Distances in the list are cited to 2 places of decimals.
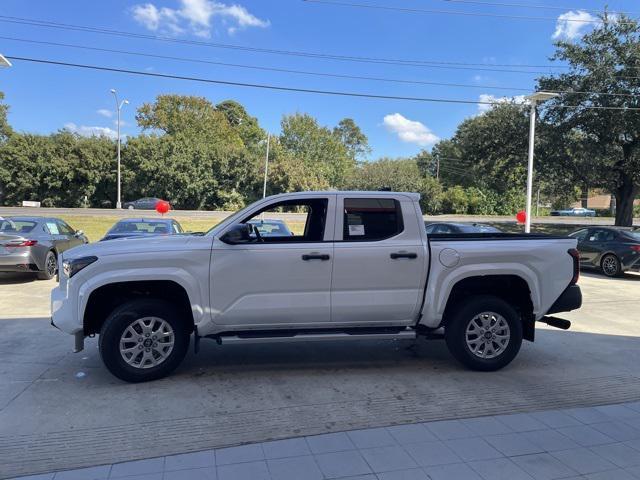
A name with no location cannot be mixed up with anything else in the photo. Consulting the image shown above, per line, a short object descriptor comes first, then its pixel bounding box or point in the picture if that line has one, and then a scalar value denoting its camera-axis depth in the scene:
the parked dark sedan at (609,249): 13.23
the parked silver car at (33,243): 10.62
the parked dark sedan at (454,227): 14.50
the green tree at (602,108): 25.94
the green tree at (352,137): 89.25
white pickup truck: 4.88
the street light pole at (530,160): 18.08
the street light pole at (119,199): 42.10
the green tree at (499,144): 29.66
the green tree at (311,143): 73.38
